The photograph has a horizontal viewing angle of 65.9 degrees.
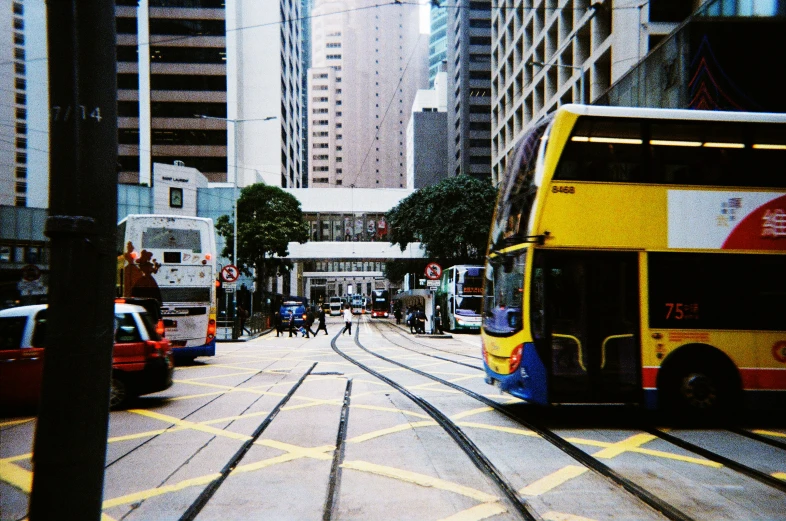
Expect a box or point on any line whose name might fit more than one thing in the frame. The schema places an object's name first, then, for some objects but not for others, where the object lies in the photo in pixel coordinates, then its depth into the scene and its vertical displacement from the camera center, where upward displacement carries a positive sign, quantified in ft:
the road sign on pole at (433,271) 85.81 +0.46
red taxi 27.78 -3.89
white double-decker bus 52.03 +0.20
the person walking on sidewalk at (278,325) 108.75 -9.14
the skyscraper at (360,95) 476.95 +143.89
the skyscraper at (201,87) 180.04 +57.46
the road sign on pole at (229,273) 85.46 +0.18
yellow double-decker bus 25.26 +0.51
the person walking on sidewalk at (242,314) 100.73 -6.77
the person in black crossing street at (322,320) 106.01 -8.22
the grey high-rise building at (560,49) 82.64 +39.82
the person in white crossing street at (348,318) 100.53 -7.30
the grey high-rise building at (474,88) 269.23 +83.27
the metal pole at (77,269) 7.54 +0.07
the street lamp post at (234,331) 91.91 -8.60
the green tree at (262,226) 135.13 +11.01
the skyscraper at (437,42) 454.81 +180.74
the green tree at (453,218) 130.11 +12.29
